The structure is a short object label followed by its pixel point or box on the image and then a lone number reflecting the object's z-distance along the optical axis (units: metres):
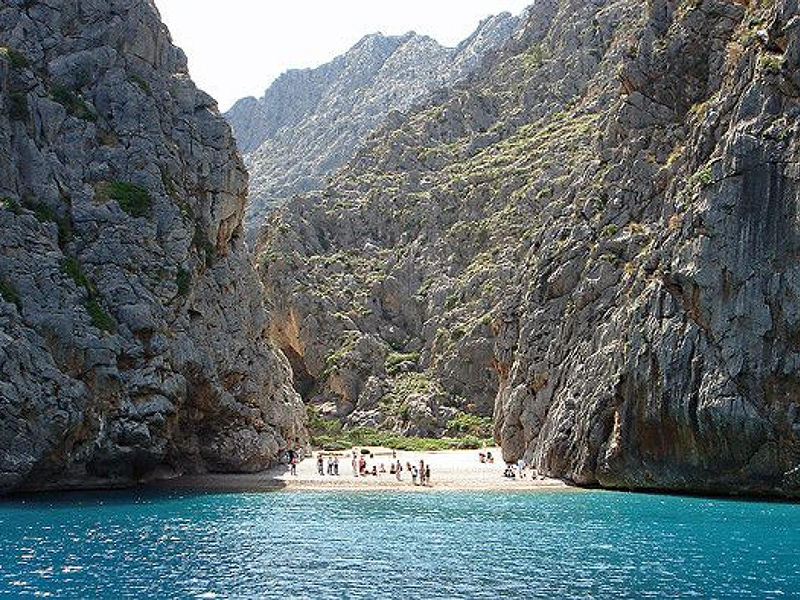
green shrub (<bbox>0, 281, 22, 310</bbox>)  54.50
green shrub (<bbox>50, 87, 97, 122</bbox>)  67.94
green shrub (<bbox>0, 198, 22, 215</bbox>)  58.44
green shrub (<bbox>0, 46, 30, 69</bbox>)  65.62
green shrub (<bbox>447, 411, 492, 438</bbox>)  106.04
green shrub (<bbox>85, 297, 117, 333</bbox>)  58.38
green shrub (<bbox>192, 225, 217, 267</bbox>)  72.35
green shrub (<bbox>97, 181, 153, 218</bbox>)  65.38
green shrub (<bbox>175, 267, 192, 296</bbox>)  66.31
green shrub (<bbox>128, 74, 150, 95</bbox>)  73.62
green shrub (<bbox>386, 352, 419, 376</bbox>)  122.88
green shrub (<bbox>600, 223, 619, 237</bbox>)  70.94
